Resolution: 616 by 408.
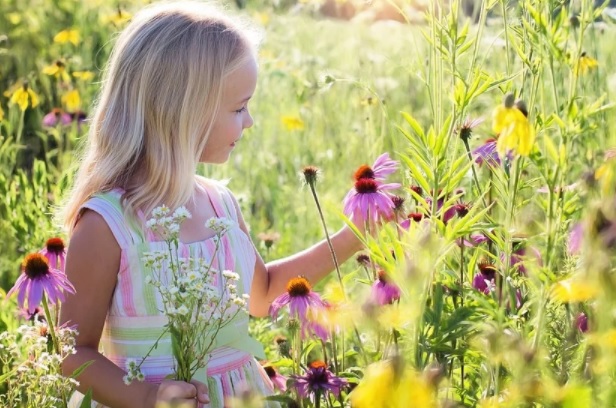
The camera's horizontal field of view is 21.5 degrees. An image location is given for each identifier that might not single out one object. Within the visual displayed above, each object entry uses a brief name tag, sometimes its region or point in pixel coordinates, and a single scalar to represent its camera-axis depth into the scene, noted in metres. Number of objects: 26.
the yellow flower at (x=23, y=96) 2.59
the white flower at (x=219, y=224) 1.53
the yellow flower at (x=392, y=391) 1.09
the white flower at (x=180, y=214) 1.51
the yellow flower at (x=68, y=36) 3.13
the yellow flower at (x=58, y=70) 2.85
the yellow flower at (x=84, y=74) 2.74
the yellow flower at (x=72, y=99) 2.88
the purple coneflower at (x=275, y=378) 1.81
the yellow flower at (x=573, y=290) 1.21
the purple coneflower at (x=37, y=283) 1.58
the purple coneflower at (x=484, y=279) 1.62
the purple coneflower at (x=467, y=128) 1.65
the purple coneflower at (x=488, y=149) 1.67
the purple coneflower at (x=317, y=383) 1.51
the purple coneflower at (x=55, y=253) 1.72
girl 1.68
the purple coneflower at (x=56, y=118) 2.81
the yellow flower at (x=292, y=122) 3.02
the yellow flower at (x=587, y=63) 2.16
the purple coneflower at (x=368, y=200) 1.66
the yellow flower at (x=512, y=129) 1.29
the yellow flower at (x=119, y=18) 2.91
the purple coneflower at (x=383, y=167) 1.72
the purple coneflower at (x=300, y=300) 1.63
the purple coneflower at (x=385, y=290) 1.54
